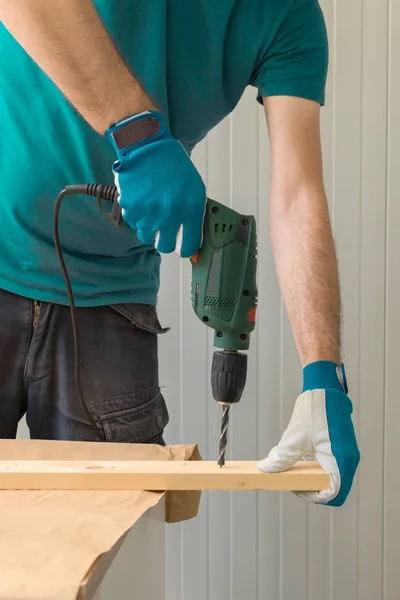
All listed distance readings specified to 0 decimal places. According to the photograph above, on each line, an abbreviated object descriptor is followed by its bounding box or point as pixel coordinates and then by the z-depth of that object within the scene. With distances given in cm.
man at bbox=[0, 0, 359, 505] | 175
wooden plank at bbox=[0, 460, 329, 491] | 167
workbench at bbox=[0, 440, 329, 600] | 143
